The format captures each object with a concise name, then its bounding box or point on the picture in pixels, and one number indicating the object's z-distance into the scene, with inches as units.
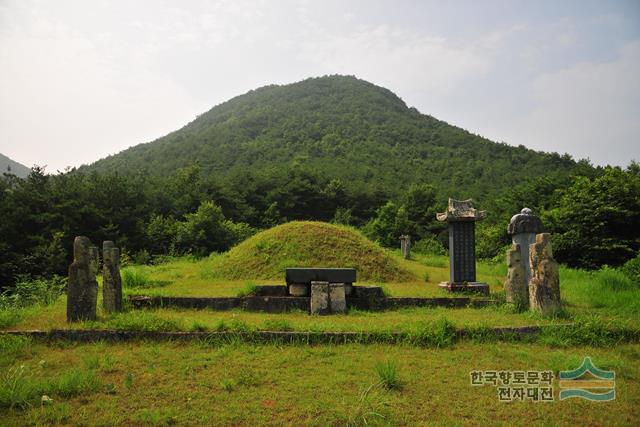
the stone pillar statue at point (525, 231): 402.9
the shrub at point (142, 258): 858.1
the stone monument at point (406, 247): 901.1
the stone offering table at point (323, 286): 342.3
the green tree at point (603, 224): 650.8
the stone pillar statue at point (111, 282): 322.3
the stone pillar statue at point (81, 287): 278.8
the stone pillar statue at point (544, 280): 299.6
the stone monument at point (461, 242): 457.2
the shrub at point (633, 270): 443.2
